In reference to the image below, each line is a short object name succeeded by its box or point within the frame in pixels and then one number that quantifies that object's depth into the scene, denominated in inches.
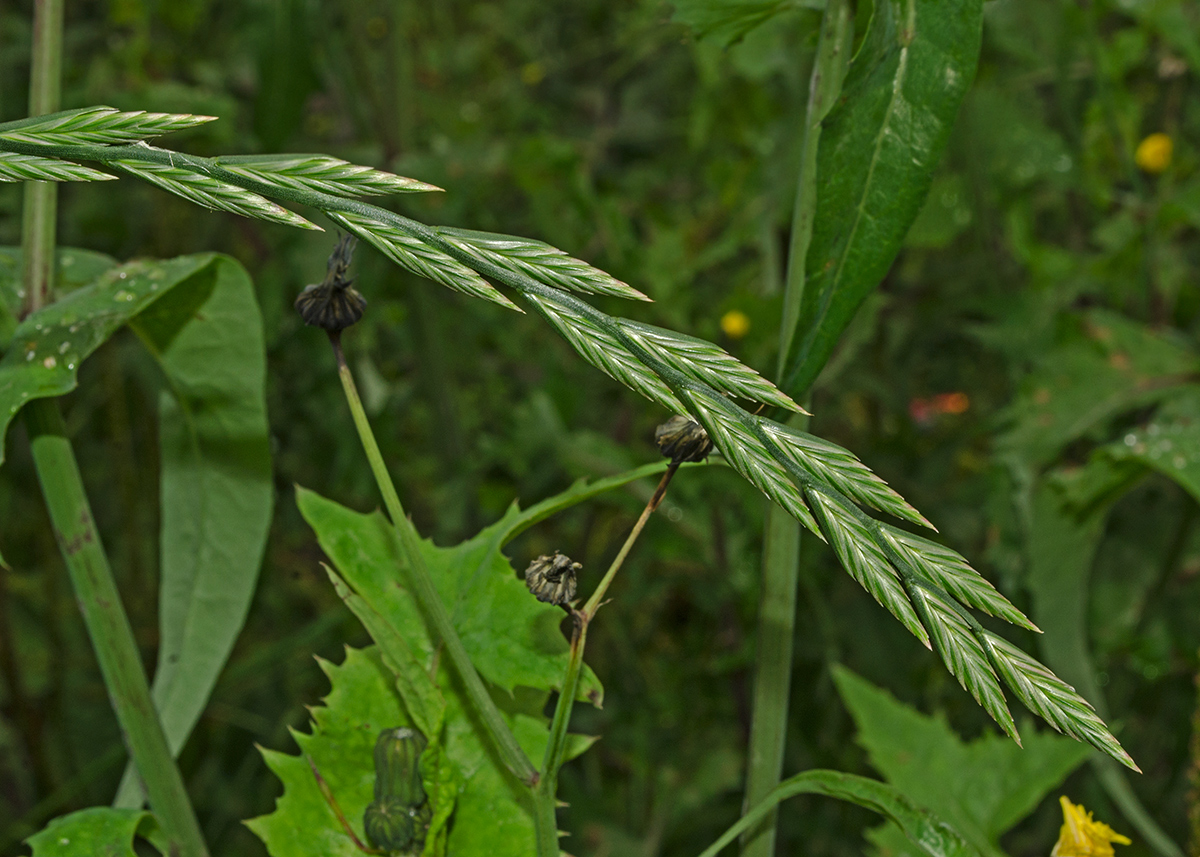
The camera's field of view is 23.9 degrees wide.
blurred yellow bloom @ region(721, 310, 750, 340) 24.0
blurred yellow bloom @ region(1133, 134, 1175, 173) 26.8
